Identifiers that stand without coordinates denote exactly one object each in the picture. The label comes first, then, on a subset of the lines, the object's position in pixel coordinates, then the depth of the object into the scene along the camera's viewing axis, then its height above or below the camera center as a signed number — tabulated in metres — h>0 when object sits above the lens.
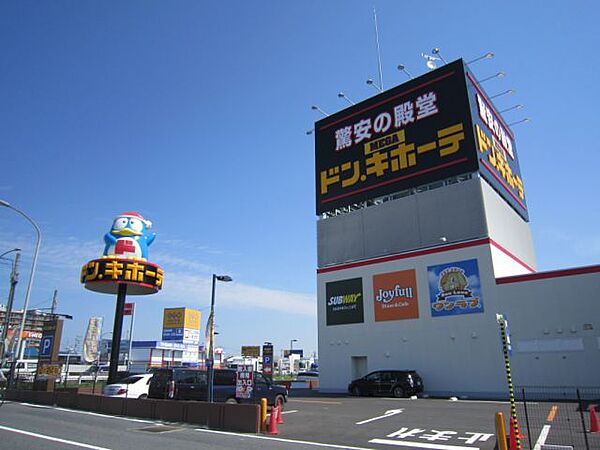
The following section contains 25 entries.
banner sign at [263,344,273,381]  42.75 +0.98
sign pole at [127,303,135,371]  49.22 +4.80
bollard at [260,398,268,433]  13.44 -1.41
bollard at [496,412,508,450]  8.79 -1.26
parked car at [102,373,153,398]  19.91 -0.82
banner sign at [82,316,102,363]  34.84 +2.25
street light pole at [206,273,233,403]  16.08 +1.38
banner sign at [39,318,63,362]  28.42 +1.83
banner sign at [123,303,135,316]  50.09 +6.51
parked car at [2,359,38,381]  39.56 +0.04
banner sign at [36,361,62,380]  26.25 -0.04
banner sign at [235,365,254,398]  15.56 -0.49
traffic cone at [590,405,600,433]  12.16 -1.49
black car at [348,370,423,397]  24.56 -0.85
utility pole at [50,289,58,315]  85.43 +12.86
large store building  23.36 +6.88
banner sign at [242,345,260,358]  70.69 +2.82
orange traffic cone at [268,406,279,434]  13.25 -1.59
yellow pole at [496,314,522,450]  8.93 -0.12
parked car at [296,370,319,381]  47.50 -0.81
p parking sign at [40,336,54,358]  28.64 +1.45
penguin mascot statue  28.11 +8.17
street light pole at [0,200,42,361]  21.57 +3.47
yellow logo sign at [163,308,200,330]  69.50 +7.74
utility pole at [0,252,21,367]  26.52 +5.25
